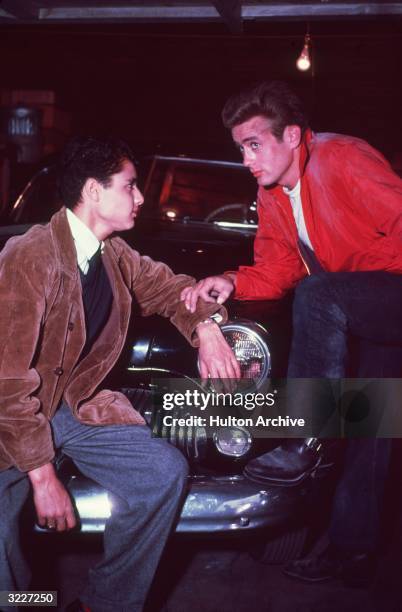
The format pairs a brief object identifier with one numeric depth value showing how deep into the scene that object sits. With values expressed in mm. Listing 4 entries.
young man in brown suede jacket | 1825
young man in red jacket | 2178
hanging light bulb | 5512
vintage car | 2096
